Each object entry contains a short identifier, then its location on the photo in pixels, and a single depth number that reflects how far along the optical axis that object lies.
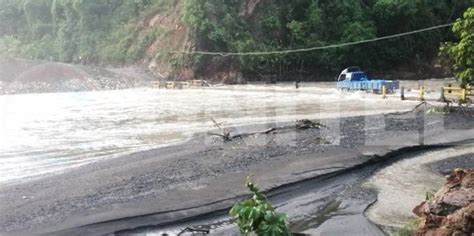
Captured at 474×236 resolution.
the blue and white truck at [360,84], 33.40
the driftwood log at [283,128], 17.48
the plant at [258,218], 6.12
